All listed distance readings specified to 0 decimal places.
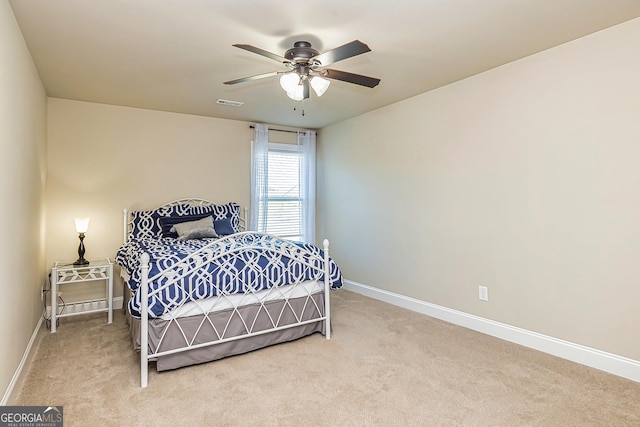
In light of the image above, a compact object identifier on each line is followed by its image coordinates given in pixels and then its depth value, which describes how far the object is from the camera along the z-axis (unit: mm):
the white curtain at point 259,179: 5254
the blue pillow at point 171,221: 4336
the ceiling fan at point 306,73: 2449
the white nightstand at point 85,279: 3592
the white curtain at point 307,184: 5645
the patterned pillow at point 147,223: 4293
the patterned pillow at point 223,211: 4672
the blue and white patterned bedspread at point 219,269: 2568
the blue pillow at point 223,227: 4453
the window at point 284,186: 5273
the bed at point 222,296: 2562
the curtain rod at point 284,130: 5514
